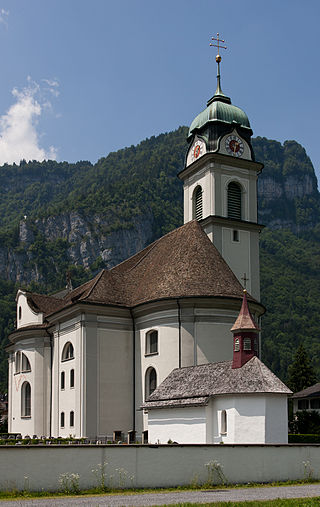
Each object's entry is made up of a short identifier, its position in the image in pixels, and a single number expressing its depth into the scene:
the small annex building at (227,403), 30.91
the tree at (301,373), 85.25
